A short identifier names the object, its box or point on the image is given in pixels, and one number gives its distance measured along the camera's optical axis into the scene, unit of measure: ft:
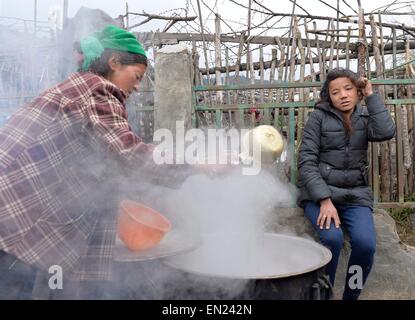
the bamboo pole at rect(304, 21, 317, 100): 16.05
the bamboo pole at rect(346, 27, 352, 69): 15.46
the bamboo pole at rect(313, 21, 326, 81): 14.94
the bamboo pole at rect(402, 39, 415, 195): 14.05
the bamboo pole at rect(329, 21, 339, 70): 15.47
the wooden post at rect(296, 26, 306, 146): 14.05
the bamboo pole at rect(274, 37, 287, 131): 13.70
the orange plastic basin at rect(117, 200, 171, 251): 7.36
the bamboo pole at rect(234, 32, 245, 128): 13.38
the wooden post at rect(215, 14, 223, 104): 16.06
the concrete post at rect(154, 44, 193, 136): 13.52
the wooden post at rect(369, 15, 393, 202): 13.56
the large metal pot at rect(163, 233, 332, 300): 6.93
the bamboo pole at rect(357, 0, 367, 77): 14.33
